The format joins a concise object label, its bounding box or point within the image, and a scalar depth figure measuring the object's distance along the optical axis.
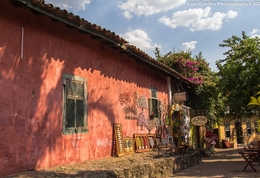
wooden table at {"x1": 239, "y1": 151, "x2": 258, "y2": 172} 10.00
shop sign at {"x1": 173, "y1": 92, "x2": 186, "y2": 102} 14.40
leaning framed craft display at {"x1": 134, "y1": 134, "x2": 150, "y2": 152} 9.98
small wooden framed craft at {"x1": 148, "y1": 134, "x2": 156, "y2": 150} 11.05
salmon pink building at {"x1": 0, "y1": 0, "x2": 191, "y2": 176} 5.43
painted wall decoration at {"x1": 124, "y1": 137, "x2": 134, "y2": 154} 9.24
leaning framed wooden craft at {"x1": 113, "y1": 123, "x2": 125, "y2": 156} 8.66
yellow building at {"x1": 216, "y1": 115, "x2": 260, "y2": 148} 28.50
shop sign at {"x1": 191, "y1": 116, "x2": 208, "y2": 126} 14.83
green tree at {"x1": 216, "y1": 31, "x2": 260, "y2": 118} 12.50
